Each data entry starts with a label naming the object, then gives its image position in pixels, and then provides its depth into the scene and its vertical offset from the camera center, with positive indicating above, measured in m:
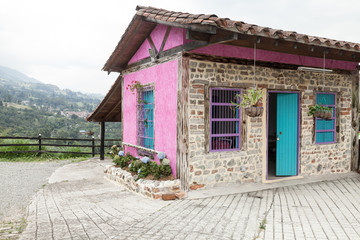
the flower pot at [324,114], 6.54 +0.16
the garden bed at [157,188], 5.75 -1.45
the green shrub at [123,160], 7.88 -1.14
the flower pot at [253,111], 5.52 +0.18
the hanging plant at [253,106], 5.53 +0.28
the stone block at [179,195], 5.73 -1.52
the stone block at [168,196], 5.70 -1.53
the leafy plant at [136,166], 6.82 -1.13
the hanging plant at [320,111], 6.54 +0.23
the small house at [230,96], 5.87 +0.58
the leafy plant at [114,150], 9.02 -1.01
